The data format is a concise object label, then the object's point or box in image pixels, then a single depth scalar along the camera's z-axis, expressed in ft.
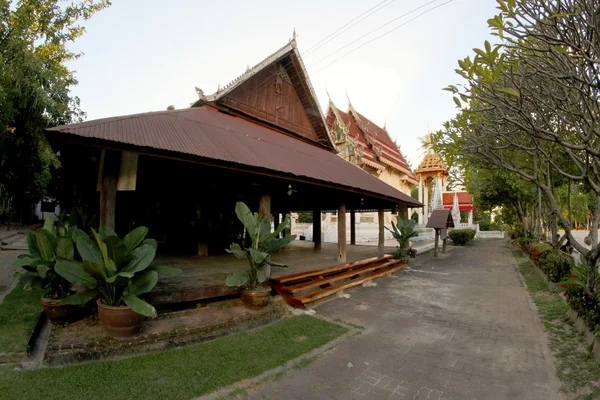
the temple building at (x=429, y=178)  97.87
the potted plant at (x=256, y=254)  18.62
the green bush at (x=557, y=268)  26.18
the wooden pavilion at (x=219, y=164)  16.90
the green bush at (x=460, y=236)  77.77
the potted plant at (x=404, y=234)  42.22
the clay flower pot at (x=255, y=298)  18.68
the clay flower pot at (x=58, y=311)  14.43
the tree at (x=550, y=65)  11.82
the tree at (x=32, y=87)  35.40
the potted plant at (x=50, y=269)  14.46
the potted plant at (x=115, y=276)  13.39
